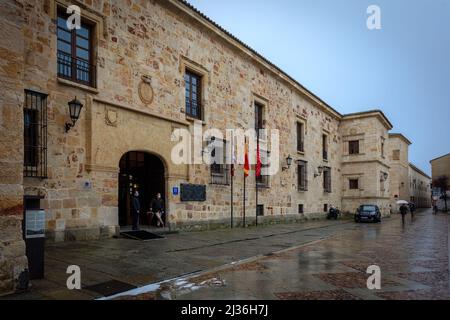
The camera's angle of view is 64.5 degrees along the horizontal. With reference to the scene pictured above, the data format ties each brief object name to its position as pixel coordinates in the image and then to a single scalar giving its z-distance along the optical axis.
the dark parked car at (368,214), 25.09
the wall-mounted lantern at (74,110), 9.59
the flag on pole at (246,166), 16.48
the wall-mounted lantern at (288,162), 21.22
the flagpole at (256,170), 17.59
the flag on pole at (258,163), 17.59
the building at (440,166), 50.31
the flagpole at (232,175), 16.05
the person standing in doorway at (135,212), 11.61
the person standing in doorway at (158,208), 12.80
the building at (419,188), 60.75
